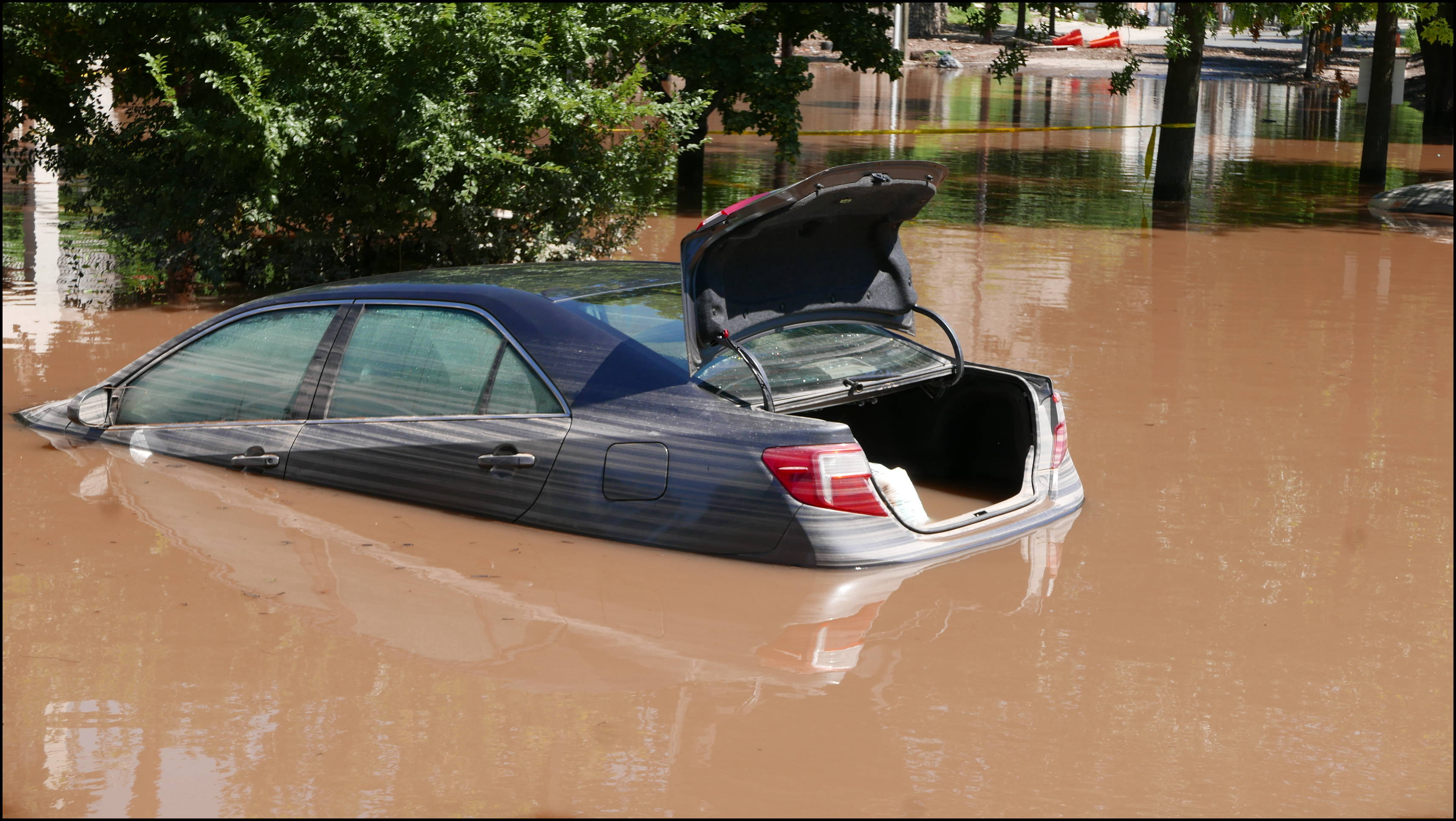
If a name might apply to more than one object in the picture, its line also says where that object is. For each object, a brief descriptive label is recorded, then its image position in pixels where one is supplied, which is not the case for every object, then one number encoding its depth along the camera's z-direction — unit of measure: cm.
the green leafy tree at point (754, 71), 1617
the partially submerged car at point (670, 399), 520
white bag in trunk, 557
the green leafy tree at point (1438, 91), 3020
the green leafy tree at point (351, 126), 1027
